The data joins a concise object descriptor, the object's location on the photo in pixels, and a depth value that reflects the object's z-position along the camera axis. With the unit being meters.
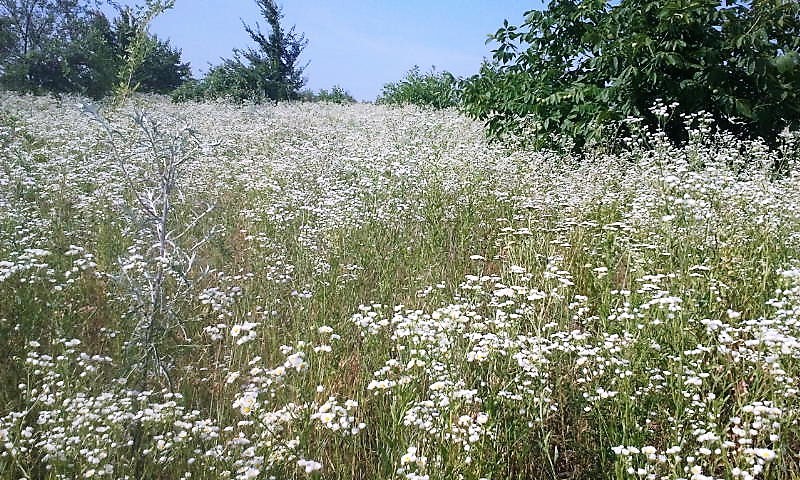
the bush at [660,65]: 5.95
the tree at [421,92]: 17.16
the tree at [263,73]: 20.27
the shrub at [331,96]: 23.36
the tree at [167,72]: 19.09
